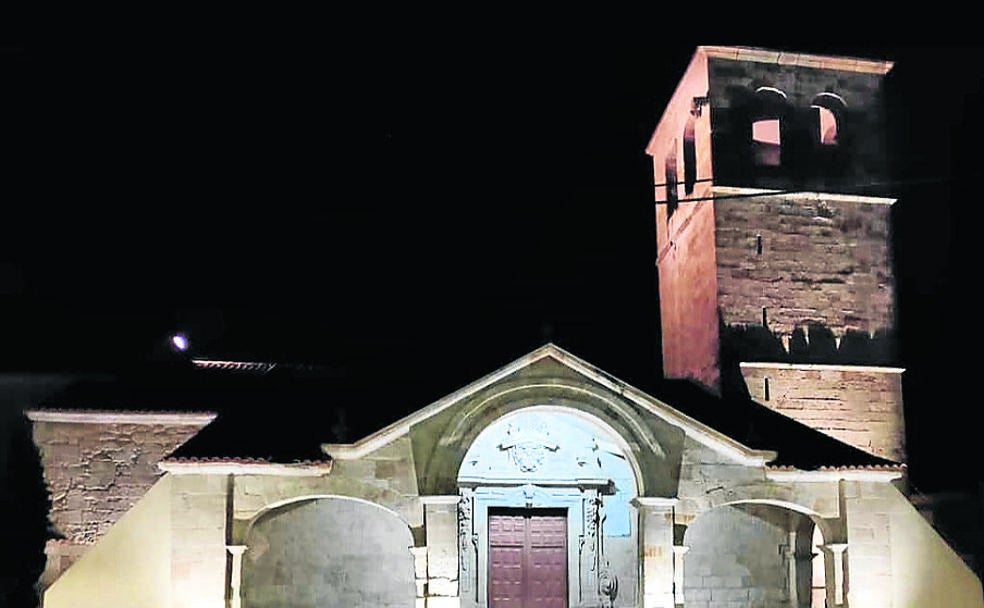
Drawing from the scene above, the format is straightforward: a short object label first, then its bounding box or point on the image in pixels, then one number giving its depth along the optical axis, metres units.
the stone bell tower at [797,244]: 20.61
